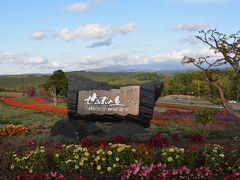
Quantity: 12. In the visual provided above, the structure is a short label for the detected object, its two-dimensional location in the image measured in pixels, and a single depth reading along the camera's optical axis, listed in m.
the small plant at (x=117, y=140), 7.59
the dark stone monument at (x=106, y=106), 9.43
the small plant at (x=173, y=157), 5.58
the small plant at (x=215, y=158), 5.52
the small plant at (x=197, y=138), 8.20
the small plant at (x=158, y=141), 7.23
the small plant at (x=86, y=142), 7.34
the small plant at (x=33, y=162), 5.88
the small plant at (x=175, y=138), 8.18
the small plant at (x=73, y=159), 5.60
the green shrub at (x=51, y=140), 8.39
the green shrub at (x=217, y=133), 10.26
